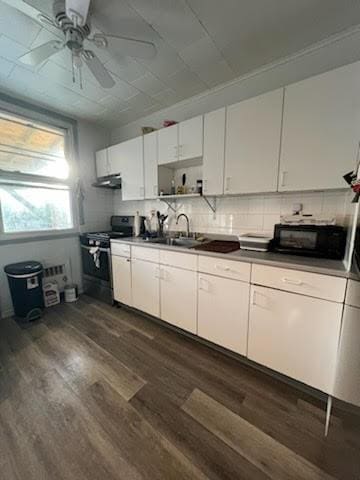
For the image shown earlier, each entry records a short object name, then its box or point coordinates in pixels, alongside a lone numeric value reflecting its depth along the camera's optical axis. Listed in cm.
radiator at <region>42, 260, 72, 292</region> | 274
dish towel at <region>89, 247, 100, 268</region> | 272
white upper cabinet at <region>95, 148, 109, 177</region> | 297
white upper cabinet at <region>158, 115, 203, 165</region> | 200
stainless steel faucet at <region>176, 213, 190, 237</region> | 255
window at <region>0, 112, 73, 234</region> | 237
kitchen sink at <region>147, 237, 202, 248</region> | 232
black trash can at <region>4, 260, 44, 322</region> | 227
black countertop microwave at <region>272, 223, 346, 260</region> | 141
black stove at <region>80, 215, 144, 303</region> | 266
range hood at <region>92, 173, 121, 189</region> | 286
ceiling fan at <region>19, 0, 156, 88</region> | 125
